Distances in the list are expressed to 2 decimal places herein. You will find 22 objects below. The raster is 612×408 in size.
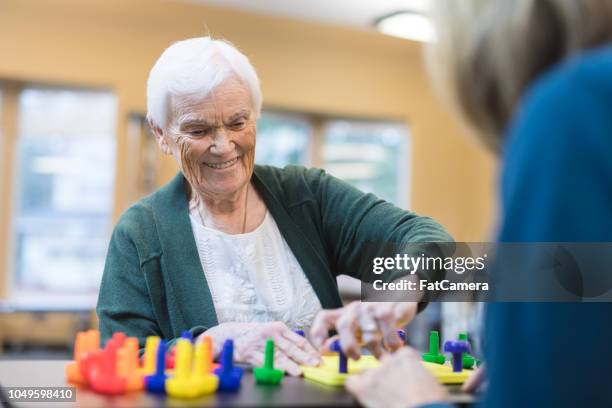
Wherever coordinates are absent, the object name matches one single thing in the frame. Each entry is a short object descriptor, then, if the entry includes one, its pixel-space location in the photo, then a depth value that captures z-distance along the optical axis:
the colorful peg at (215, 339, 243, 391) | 0.84
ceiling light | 4.62
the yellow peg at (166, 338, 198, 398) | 0.79
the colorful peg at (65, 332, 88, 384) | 0.89
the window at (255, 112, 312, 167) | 5.47
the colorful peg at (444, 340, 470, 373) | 0.98
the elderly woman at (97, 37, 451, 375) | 1.29
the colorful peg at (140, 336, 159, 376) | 0.87
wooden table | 0.76
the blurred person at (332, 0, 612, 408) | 0.54
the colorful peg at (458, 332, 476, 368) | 1.06
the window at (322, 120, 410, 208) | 5.80
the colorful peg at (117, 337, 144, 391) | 0.83
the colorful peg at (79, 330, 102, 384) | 0.85
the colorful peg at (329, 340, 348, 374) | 0.91
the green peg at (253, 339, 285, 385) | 0.89
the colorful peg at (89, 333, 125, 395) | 0.82
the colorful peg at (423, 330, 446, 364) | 1.10
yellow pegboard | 0.88
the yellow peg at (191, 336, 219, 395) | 0.80
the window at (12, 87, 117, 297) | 4.97
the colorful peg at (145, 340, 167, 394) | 0.82
